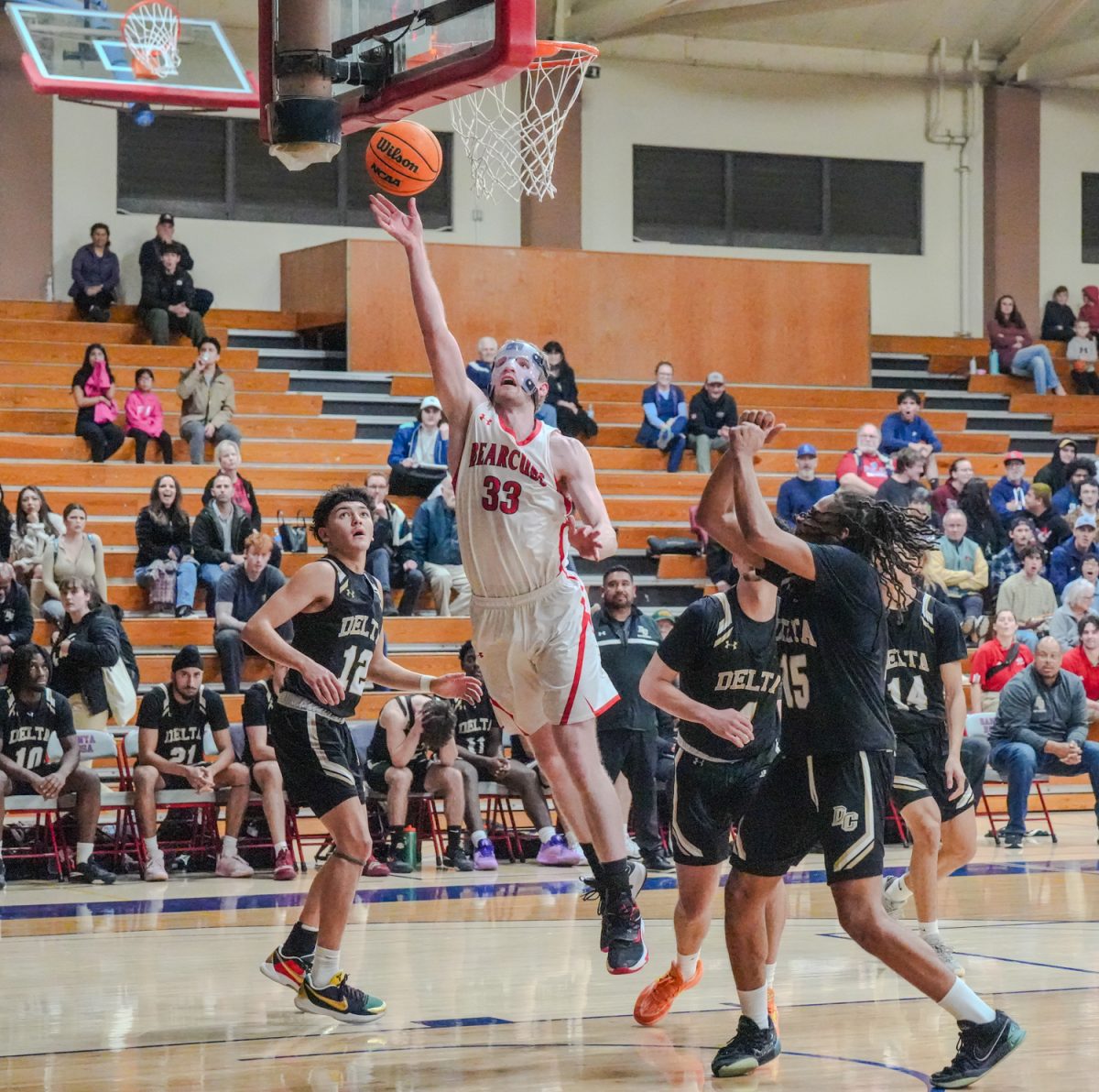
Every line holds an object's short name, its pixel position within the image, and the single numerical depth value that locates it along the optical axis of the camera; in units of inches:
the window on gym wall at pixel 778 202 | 908.6
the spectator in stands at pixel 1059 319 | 922.7
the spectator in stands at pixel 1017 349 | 877.2
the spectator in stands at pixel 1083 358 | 892.0
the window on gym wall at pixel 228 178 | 820.6
